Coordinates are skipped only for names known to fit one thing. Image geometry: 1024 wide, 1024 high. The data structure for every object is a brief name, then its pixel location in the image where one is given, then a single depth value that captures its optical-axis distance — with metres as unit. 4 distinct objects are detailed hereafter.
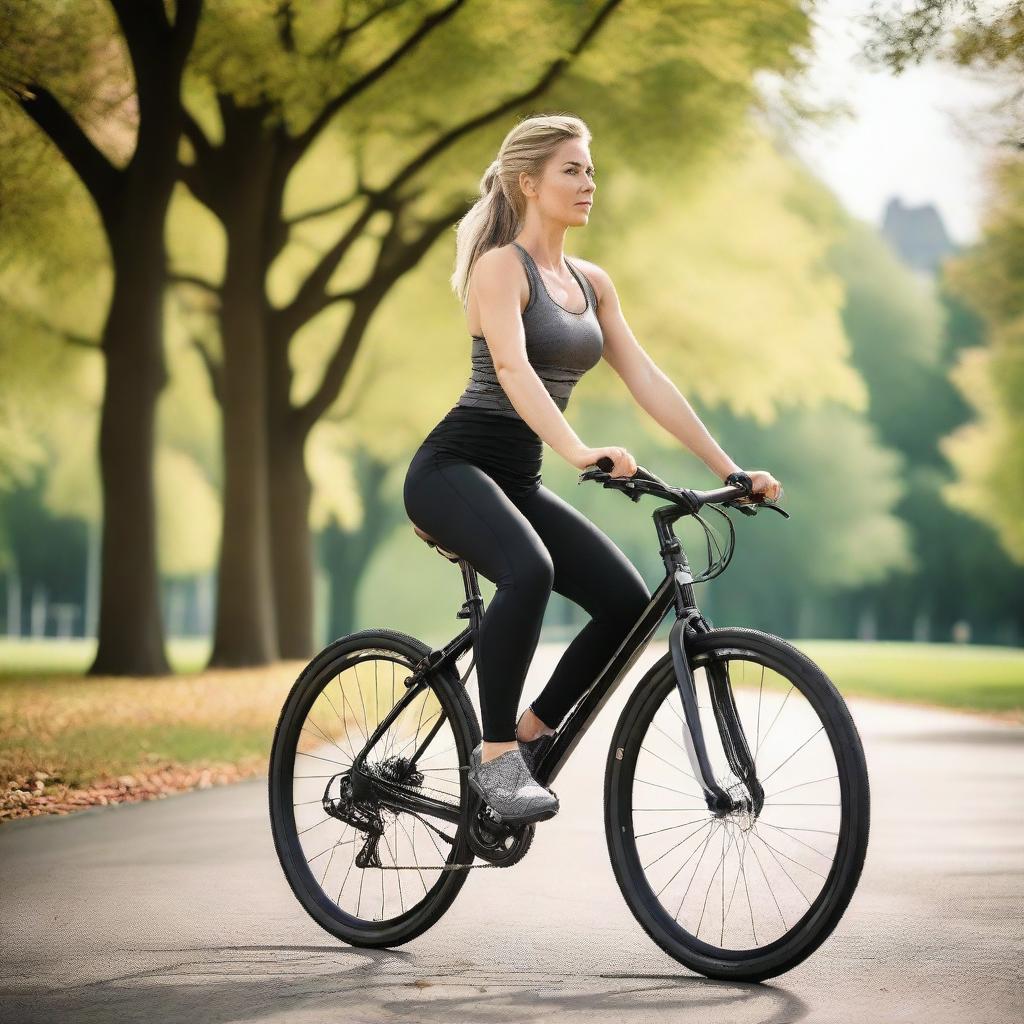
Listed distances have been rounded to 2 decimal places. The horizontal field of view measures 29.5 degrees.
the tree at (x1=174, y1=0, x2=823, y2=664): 18.30
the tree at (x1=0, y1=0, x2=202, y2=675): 16.92
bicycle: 4.80
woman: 5.10
